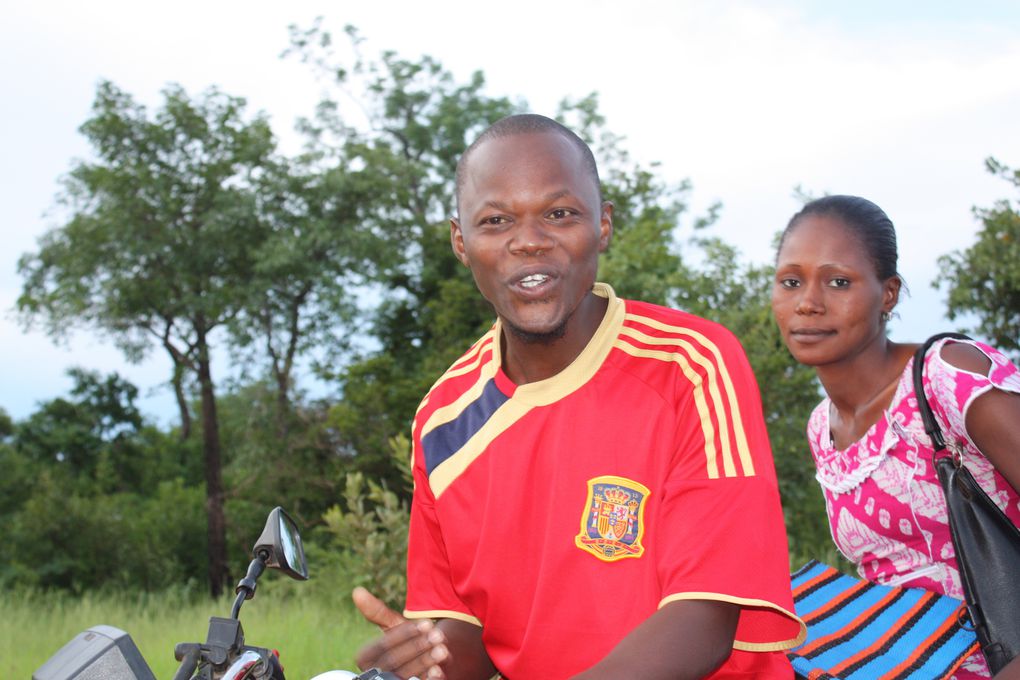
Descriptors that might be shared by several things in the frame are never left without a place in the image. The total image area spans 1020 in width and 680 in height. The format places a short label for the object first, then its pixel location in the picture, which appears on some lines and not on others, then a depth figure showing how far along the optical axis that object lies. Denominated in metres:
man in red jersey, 1.91
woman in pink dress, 2.37
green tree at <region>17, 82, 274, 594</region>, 22.98
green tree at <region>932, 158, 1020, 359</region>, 11.90
